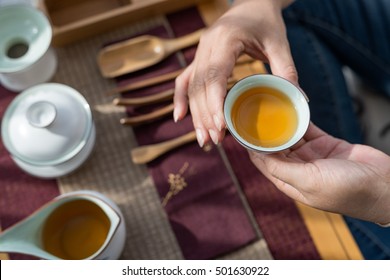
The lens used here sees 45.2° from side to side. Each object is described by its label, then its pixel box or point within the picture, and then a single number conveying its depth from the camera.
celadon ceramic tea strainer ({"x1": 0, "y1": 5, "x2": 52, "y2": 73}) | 0.93
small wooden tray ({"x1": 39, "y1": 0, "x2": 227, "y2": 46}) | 1.01
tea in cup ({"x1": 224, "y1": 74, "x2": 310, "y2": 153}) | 0.77
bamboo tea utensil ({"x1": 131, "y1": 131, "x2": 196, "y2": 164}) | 0.95
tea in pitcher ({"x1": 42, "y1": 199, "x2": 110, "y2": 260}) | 0.84
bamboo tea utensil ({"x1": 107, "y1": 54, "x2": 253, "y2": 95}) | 1.01
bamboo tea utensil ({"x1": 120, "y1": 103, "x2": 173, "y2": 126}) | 0.96
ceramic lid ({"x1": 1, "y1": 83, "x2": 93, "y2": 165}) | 0.83
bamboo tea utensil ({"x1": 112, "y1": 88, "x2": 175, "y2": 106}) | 0.97
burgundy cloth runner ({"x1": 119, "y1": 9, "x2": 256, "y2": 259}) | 0.92
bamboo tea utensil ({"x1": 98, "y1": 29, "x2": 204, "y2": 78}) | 1.02
